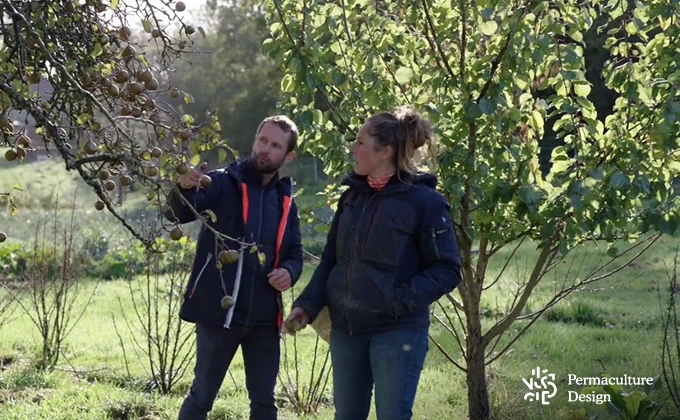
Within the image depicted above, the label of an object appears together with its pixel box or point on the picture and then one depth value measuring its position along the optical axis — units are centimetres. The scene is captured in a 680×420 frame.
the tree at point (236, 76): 2831
